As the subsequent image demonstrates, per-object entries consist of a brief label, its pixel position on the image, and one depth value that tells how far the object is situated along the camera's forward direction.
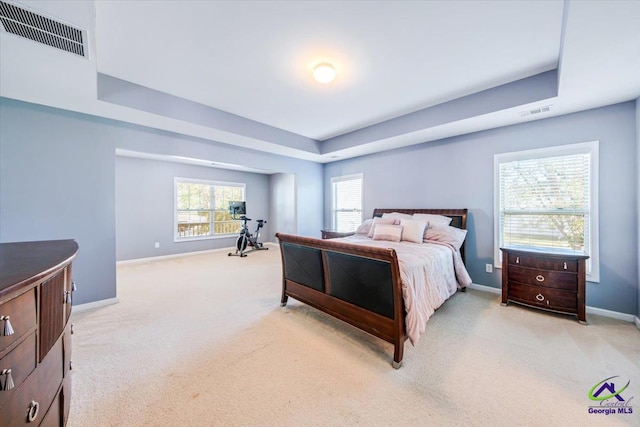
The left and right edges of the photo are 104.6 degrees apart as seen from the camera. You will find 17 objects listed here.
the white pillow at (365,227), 4.52
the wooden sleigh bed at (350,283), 1.97
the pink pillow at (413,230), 3.64
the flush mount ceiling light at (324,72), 2.50
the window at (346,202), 5.62
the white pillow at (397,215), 4.28
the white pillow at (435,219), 3.80
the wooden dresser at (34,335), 0.75
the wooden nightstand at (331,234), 5.09
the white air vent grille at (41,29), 1.59
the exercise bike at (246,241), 6.45
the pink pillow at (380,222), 4.19
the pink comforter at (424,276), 2.03
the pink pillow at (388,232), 3.75
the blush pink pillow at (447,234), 3.52
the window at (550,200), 2.94
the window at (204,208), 6.35
